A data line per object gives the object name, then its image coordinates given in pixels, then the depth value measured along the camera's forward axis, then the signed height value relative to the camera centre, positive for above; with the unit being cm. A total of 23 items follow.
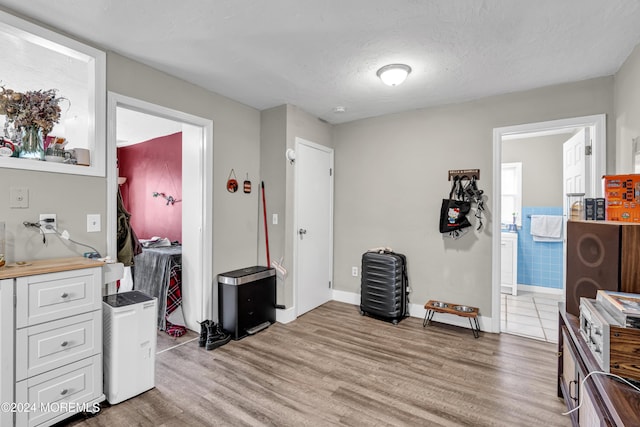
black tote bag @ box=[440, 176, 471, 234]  331 +3
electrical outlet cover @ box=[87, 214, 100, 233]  221 -9
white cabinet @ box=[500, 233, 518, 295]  468 -76
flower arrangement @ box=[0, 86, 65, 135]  194 +67
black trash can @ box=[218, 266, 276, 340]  301 -91
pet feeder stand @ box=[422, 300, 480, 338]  312 -102
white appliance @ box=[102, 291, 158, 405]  201 -91
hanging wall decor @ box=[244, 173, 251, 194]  346 +30
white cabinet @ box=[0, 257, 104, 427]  160 -74
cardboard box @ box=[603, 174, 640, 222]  183 +10
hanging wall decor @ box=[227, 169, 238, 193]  328 +32
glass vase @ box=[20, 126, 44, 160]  195 +44
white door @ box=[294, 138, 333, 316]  365 -15
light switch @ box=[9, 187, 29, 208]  186 +9
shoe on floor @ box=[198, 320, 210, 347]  288 -114
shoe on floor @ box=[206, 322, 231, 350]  281 -119
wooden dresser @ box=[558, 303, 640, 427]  100 -69
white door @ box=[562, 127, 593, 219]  287 +51
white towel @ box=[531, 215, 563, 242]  461 -21
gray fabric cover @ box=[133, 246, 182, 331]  322 -67
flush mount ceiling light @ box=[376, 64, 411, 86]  252 +118
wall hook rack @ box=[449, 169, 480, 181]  330 +44
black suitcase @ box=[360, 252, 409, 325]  348 -85
